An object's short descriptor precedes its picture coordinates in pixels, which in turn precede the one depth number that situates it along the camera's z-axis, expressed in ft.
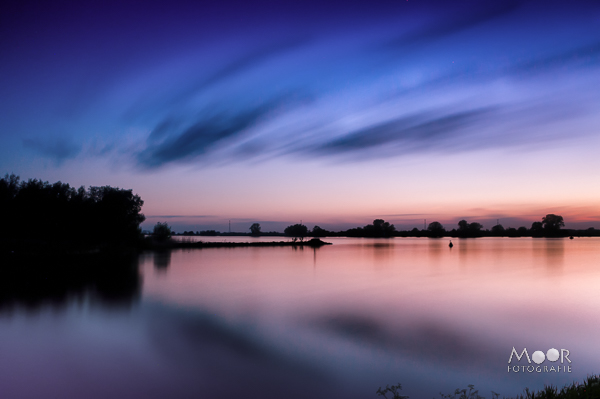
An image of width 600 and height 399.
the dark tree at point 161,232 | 180.71
